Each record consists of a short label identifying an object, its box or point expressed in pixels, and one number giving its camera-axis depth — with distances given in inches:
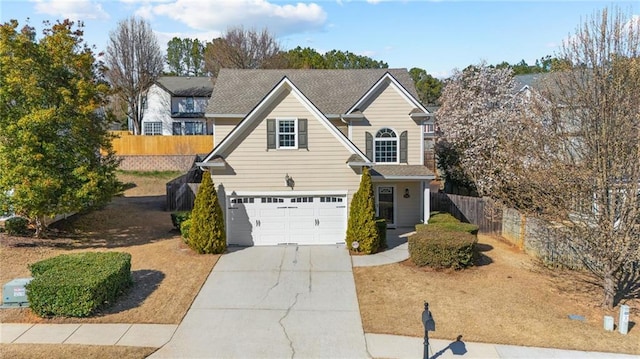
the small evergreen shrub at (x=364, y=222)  649.0
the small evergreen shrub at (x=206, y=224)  633.0
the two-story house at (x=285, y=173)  677.9
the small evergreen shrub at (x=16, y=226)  671.1
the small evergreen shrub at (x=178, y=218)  762.8
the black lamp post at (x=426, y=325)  332.5
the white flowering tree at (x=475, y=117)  969.5
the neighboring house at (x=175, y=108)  1770.4
